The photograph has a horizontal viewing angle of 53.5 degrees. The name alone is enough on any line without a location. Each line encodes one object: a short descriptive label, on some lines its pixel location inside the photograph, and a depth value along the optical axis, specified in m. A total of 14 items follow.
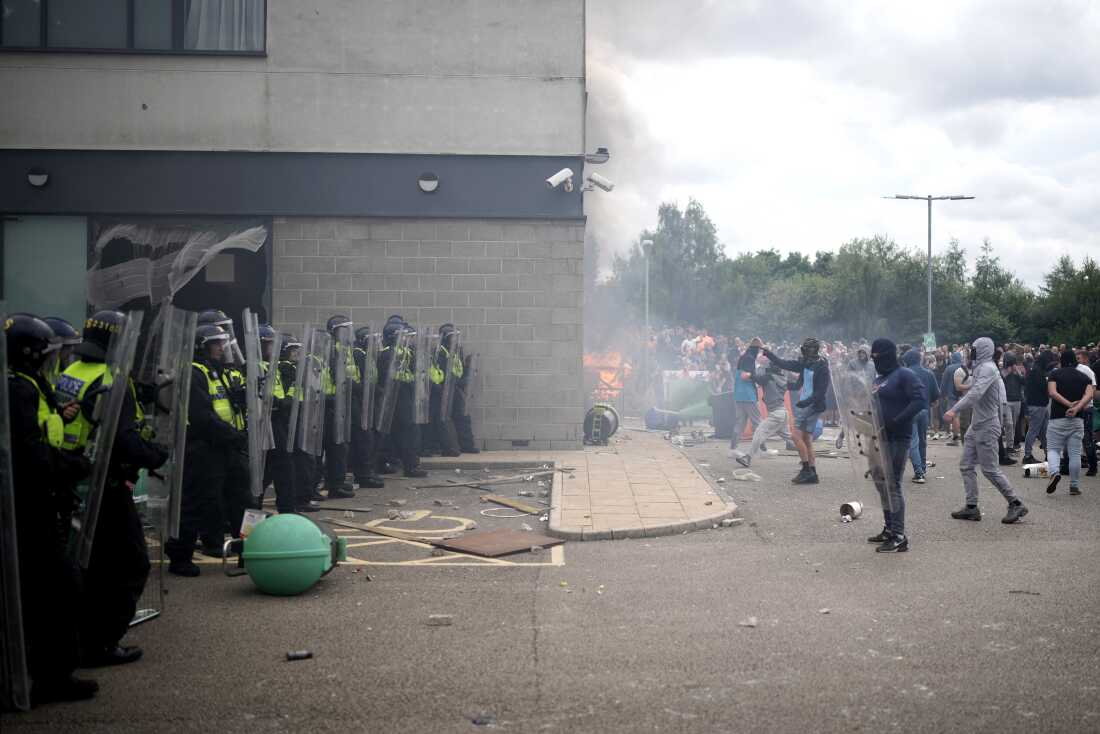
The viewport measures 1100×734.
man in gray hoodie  10.76
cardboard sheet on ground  9.20
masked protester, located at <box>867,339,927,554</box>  9.29
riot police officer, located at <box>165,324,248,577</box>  8.48
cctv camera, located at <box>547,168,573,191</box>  16.83
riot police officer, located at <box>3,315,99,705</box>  5.04
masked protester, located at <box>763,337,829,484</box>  14.10
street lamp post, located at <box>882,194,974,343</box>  44.97
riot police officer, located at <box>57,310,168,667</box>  5.78
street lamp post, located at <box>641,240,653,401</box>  29.68
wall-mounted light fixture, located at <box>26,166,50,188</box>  16.91
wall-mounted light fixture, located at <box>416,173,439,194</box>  17.05
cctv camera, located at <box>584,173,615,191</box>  17.67
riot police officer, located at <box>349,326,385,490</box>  12.95
